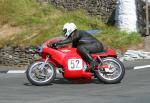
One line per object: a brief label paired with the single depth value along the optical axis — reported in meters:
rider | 13.21
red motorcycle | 13.09
